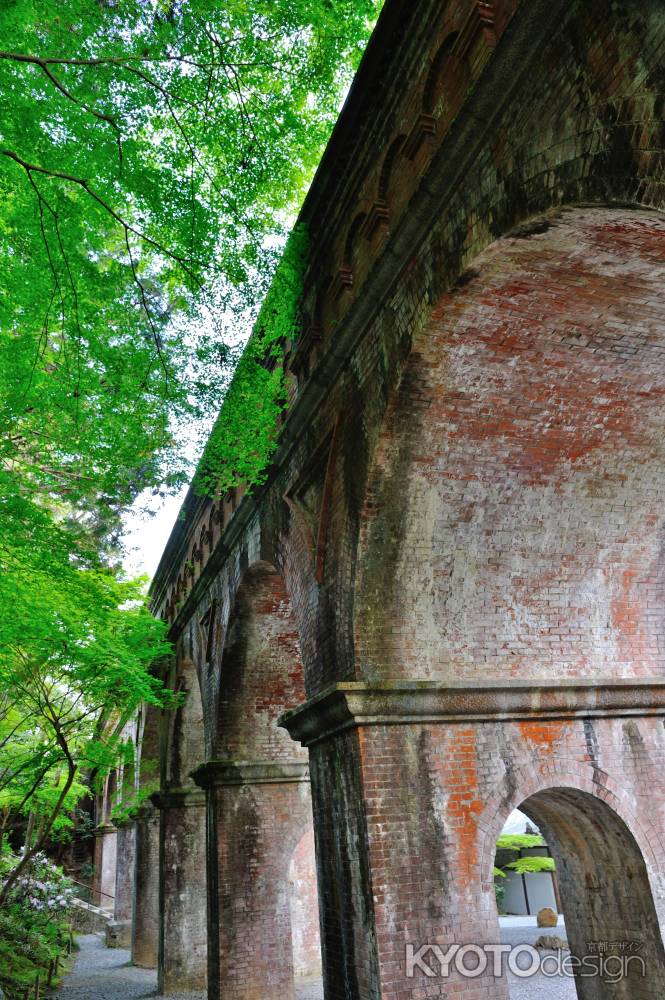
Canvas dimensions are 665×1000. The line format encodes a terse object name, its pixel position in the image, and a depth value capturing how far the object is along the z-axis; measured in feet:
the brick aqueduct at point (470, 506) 16.62
